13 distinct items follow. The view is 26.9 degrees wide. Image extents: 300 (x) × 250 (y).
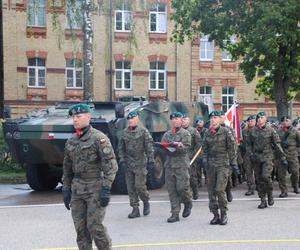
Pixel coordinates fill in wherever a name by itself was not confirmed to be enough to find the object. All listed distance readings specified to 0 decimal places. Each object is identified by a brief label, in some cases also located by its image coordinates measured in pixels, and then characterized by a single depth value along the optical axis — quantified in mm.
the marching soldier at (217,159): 10023
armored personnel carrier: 13750
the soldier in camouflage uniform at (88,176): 6855
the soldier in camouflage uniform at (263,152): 11789
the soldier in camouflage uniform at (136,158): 10828
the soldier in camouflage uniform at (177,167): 10430
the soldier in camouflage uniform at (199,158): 13863
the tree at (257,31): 19875
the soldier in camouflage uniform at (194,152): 12898
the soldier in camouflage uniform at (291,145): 14094
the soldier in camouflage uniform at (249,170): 13992
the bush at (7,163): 18328
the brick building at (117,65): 33844
